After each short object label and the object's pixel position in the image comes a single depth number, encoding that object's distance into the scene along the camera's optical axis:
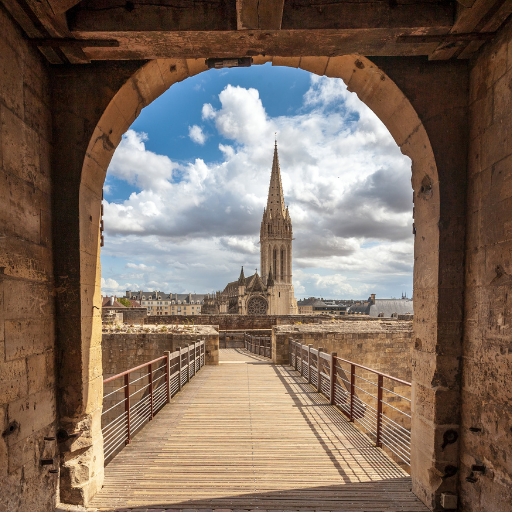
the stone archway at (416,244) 3.00
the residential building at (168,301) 99.06
